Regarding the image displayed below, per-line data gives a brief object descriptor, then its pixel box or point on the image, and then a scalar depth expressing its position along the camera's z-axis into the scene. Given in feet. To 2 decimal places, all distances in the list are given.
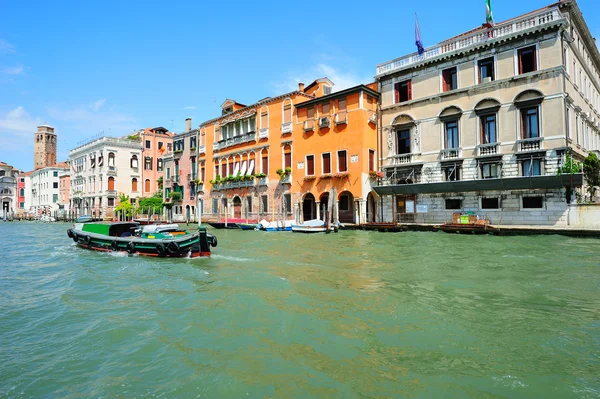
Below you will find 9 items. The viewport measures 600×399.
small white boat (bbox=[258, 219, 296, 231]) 81.97
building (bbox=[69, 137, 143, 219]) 158.40
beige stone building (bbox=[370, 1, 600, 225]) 60.03
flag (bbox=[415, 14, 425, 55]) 75.87
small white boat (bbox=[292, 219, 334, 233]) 73.45
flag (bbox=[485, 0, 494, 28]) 67.51
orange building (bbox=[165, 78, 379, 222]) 81.76
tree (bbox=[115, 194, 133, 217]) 148.66
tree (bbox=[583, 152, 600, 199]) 60.85
